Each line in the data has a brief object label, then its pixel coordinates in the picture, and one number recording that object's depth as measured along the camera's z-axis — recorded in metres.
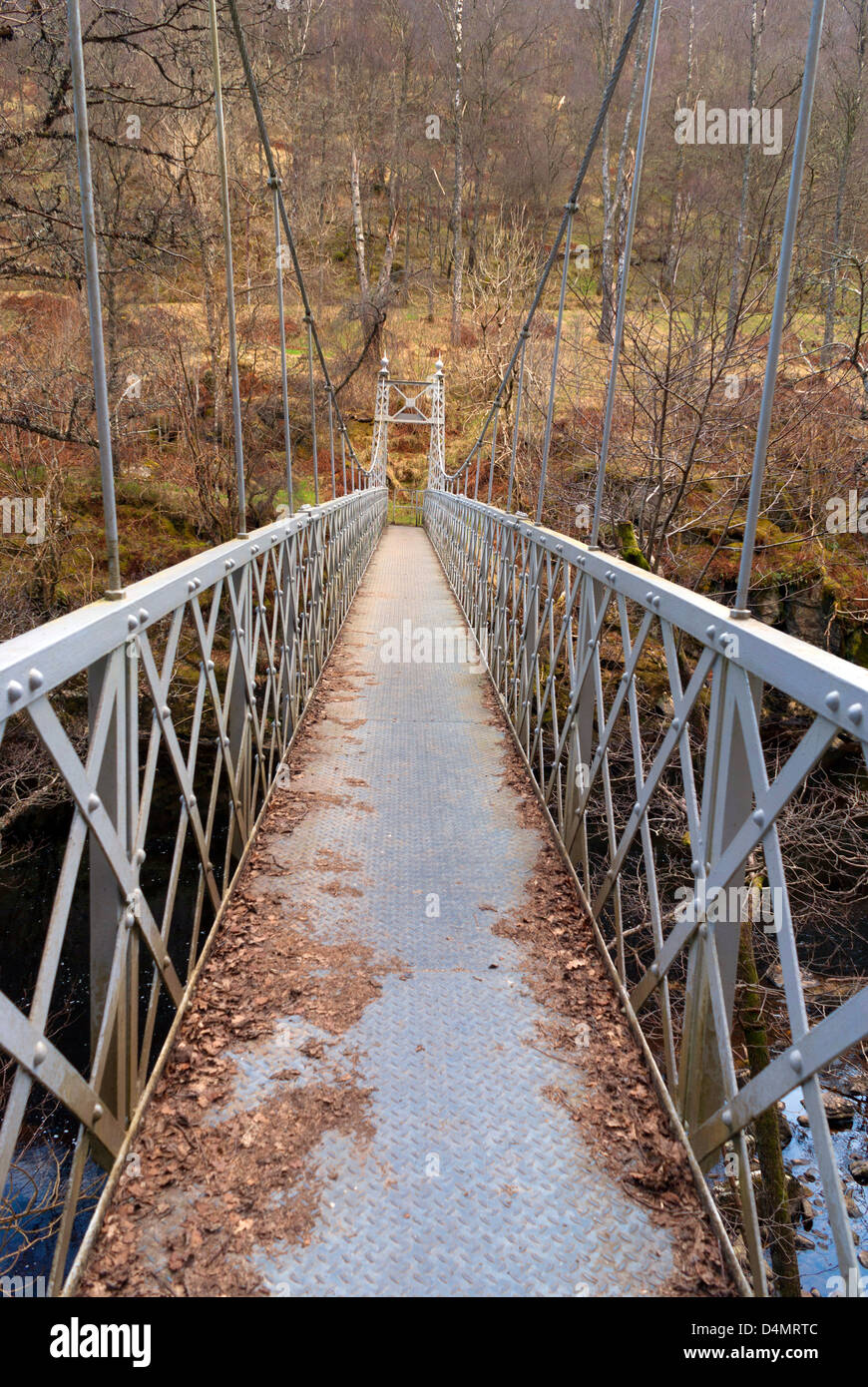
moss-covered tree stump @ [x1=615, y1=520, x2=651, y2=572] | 5.97
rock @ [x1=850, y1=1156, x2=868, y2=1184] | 6.11
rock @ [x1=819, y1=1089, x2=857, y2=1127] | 6.20
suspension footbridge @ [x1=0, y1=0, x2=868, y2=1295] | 1.22
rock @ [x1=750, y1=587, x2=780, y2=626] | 11.00
